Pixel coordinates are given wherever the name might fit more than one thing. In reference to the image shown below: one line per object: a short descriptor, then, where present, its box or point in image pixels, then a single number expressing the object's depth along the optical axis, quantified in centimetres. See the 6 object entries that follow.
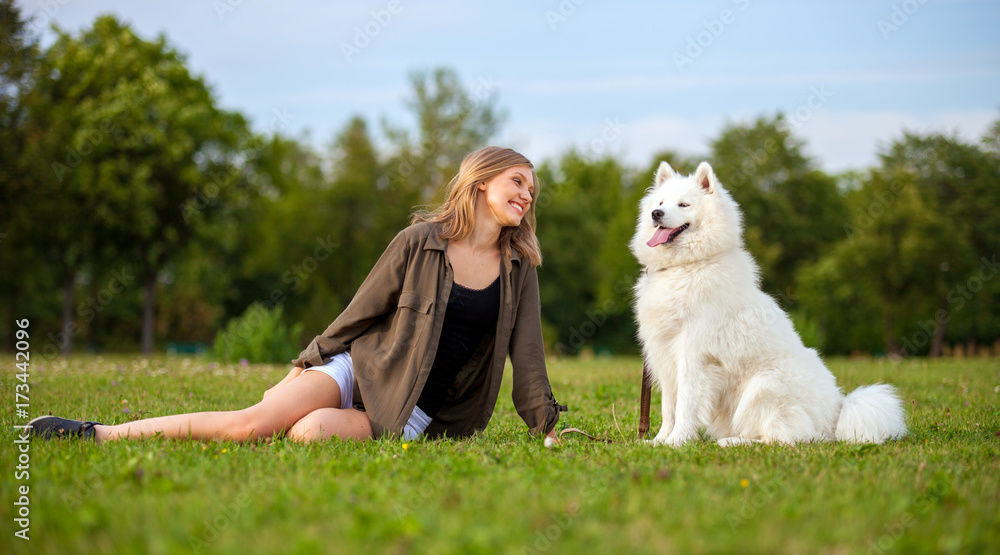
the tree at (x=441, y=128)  3806
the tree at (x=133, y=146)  2342
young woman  465
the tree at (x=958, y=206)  2772
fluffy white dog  486
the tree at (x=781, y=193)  3625
